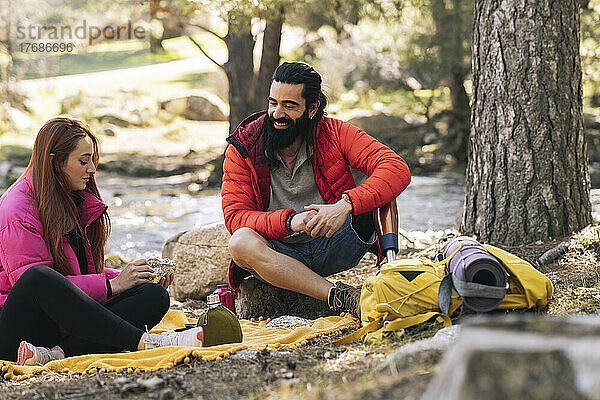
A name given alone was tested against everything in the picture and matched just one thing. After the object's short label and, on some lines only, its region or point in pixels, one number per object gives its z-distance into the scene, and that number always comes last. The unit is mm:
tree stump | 3988
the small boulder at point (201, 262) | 4832
